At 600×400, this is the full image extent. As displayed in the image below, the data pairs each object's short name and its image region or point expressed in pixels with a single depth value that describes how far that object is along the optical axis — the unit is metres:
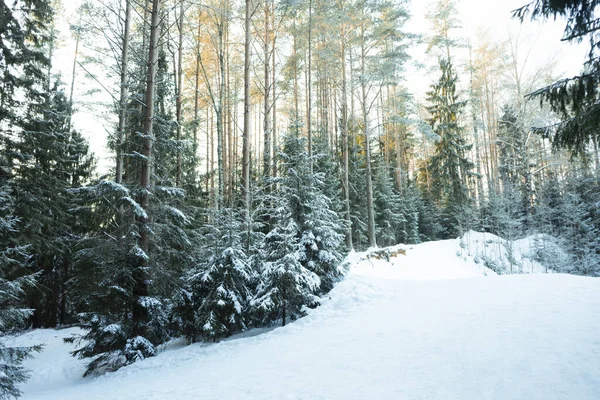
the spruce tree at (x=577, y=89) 3.80
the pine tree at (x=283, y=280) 6.62
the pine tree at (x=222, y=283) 6.30
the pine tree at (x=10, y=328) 4.45
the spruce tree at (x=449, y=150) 19.89
